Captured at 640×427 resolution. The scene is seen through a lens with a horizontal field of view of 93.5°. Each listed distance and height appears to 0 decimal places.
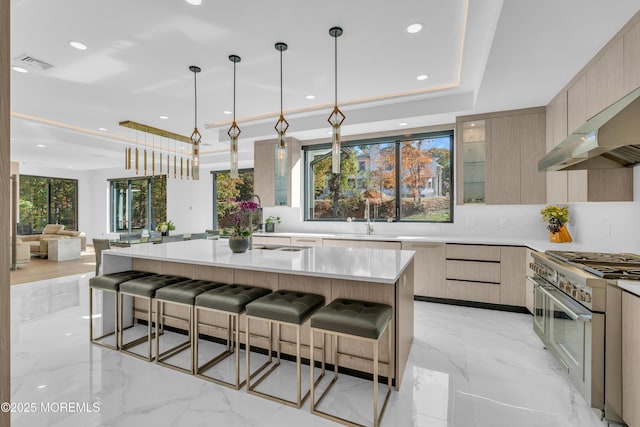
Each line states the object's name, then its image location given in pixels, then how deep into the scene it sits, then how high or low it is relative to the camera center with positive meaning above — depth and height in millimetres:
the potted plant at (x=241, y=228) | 2844 -157
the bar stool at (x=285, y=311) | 1947 -665
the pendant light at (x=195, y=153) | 3145 +626
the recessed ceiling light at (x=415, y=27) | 2398 +1501
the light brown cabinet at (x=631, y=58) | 1920 +1023
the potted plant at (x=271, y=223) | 5574 -207
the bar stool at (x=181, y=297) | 2357 -677
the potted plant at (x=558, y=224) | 3502 -140
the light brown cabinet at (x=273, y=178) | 5188 +606
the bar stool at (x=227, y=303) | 2178 -674
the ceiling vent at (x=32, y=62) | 2880 +1488
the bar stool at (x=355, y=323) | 1737 -666
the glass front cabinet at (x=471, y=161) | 3980 +689
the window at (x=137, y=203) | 9336 +273
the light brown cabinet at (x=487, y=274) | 3613 -766
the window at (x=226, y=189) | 7668 +618
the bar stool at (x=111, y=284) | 2723 -670
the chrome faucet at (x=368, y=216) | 4852 -67
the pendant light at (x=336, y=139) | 2443 +596
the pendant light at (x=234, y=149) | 2909 +612
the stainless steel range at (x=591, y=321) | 1741 -692
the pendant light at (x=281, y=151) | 2693 +548
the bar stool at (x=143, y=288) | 2545 -659
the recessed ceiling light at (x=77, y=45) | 2650 +1494
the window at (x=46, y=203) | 9375 +286
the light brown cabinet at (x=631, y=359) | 1563 -792
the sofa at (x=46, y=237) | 8242 -723
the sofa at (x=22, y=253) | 6865 -956
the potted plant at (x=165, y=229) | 6009 -346
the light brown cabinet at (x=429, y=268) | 3979 -754
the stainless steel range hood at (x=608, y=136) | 1616 +460
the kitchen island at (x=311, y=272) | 2143 -535
